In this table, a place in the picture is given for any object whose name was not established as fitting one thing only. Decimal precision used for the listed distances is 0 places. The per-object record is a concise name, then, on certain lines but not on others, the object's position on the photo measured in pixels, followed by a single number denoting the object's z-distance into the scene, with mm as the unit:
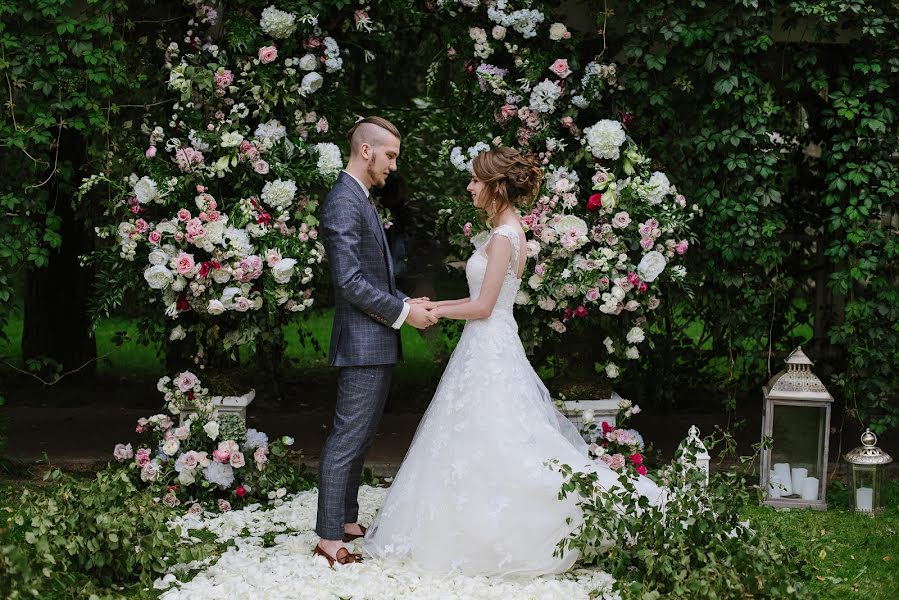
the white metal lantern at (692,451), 4183
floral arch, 4910
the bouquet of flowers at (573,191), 4992
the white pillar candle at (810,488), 5066
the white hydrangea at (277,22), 5027
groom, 4137
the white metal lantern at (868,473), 4941
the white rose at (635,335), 5098
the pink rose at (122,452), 5109
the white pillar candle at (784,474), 5102
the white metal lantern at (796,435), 5066
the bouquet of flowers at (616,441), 4962
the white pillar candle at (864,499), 5020
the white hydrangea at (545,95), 5156
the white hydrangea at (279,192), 4947
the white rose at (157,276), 4770
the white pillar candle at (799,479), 5102
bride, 4008
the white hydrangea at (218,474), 5004
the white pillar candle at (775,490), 5082
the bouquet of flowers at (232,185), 4832
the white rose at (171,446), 5009
